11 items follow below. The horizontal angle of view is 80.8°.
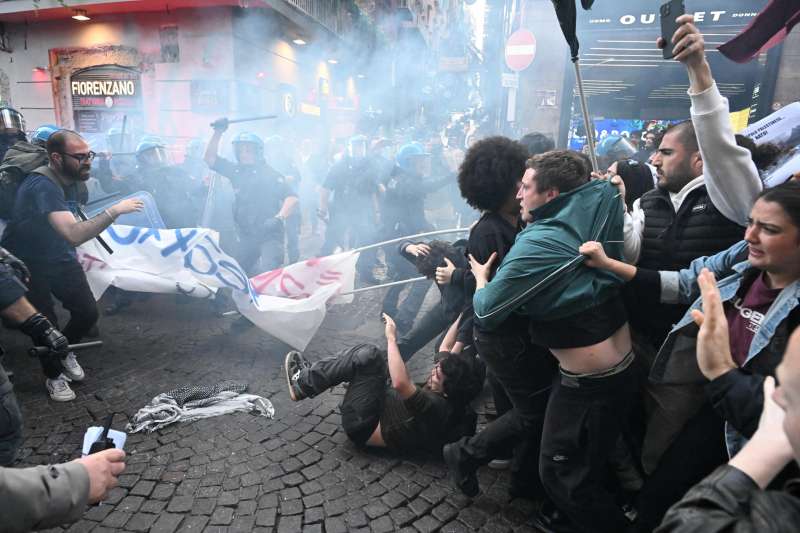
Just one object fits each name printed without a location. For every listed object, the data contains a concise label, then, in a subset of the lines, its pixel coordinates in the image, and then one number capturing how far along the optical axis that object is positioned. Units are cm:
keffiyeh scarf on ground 338
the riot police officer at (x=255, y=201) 564
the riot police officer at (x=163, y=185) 623
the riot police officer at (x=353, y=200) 716
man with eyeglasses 377
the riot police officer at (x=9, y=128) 490
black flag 246
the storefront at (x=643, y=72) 755
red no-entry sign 804
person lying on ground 296
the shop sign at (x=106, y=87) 1254
